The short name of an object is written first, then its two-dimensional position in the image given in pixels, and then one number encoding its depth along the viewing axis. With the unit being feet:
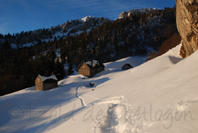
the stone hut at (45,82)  97.57
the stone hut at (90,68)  140.05
